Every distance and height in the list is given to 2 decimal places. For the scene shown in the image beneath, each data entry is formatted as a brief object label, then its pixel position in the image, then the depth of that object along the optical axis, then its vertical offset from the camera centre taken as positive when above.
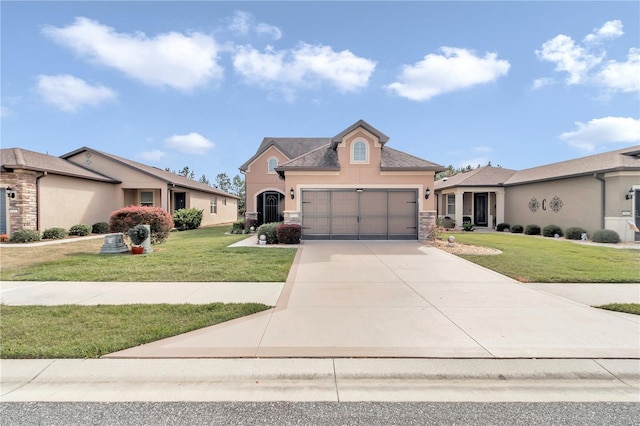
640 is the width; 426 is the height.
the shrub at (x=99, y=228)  18.45 -1.01
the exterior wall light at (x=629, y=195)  14.43 +0.71
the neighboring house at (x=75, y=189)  14.44 +1.45
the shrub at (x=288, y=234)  13.55 -1.05
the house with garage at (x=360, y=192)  14.39 +0.94
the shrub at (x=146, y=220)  11.85 -0.36
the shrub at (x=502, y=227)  21.28 -1.22
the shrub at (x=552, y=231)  17.30 -1.25
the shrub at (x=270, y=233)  13.67 -1.02
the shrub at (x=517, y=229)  20.09 -1.30
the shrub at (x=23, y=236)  14.06 -1.14
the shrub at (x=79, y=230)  16.86 -1.03
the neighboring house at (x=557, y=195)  14.54 +0.97
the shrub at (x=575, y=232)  15.95 -1.23
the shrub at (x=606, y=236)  14.23 -1.30
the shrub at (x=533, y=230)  18.59 -1.26
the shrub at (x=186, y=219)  21.82 -0.55
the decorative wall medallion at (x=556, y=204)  17.61 +0.36
